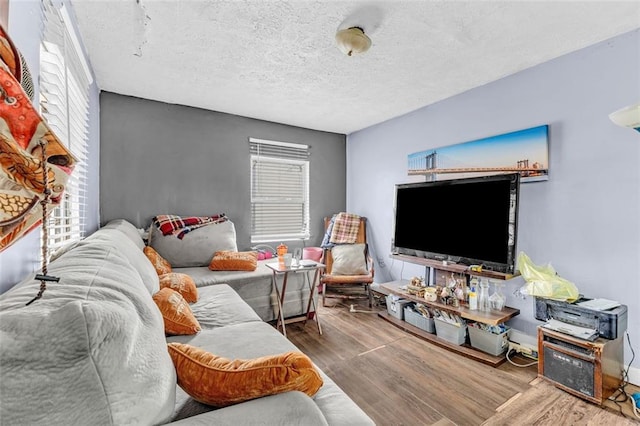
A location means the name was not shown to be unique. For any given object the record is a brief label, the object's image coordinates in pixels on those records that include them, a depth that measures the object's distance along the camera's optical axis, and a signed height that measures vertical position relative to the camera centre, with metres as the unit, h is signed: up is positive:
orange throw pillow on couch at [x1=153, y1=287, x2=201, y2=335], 1.55 -0.62
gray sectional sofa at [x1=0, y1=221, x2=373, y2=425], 0.51 -0.33
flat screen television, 2.36 -0.11
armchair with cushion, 3.56 -0.85
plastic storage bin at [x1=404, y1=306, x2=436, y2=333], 2.78 -1.13
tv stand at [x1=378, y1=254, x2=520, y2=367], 2.32 -0.89
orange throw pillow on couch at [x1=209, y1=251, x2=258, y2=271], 2.95 -0.60
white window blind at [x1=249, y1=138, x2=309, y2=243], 3.95 +0.23
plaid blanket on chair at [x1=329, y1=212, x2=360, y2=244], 3.99 -0.31
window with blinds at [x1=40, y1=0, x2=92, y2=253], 1.38 +0.60
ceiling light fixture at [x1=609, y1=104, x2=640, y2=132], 1.57 +0.54
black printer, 1.83 -0.72
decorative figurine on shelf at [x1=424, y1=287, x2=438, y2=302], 2.76 -0.84
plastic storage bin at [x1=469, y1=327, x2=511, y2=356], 2.37 -1.11
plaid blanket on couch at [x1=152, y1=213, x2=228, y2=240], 3.13 -0.21
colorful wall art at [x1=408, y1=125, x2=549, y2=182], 2.42 +0.51
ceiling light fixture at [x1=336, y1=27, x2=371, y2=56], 1.91 +1.13
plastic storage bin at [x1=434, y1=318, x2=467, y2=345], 2.54 -1.12
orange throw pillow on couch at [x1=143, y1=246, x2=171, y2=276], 2.55 -0.54
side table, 2.71 -0.80
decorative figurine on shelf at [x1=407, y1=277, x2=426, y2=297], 2.91 -0.83
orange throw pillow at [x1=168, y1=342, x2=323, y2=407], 0.87 -0.53
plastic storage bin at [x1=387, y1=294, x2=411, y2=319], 3.11 -1.07
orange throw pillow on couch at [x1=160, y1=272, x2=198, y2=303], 2.10 -0.60
